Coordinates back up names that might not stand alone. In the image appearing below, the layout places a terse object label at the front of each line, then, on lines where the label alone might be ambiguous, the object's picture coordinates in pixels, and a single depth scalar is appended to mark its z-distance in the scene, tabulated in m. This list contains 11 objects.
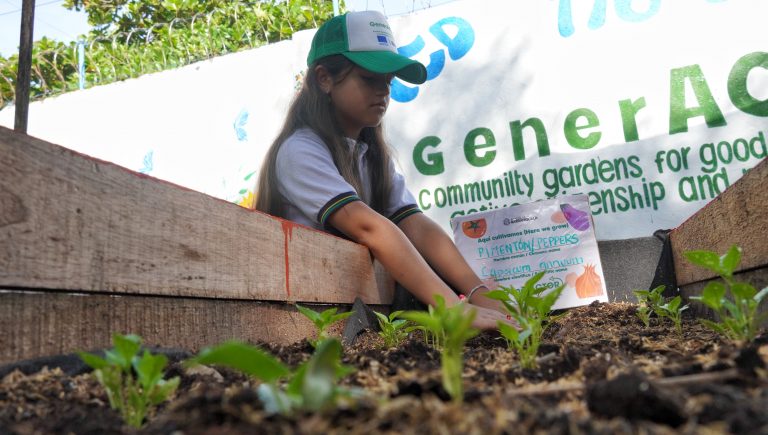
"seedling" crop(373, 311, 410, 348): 1.35
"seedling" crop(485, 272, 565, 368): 0.89
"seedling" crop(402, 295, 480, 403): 0.53
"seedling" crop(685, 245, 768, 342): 0.87
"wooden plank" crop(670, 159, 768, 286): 1.11
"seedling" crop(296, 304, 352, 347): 1.21
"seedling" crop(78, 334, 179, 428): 0.67
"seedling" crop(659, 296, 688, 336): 1.32
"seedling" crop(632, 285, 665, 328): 1.59
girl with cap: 1.87
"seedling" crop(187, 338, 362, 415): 0.46
